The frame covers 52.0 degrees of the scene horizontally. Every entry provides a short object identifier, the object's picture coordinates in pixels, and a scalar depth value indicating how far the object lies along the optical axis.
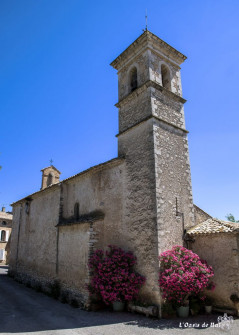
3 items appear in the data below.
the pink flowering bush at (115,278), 8.94
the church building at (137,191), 9.55
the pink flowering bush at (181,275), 8.12
